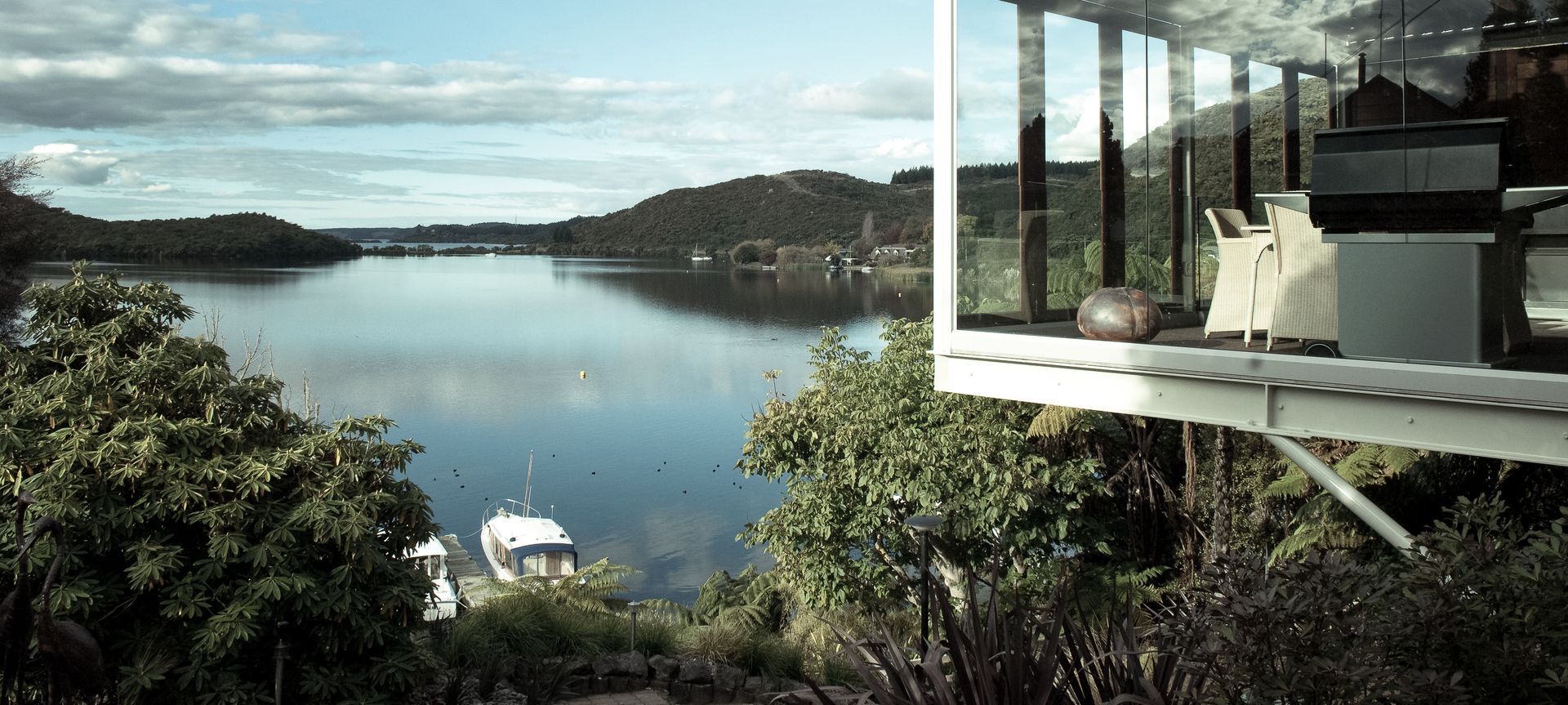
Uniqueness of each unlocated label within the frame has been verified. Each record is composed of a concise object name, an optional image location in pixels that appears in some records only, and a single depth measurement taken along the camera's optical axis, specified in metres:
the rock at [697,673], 7.19
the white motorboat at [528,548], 20.30
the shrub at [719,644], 7.71
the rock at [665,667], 7.26
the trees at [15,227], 17.95
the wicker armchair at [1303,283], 4.93
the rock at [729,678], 7.19
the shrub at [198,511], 4.98
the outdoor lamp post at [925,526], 5.81
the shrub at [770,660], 7.78
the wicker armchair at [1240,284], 5.34
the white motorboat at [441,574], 16.64
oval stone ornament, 5.49
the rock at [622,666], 7.18
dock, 20.27
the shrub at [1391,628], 2.60
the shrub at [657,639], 8.01
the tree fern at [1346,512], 8.52
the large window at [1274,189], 4.39
